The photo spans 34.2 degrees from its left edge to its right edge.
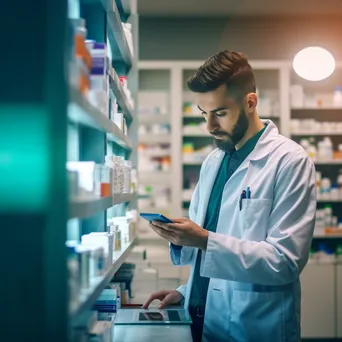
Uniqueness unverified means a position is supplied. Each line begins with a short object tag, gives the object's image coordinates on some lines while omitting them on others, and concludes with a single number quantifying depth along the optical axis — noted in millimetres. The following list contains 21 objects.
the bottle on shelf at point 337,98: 6422
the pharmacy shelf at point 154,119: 6441
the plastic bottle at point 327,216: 6352
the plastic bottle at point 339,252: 6418
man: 2213
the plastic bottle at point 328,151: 6348
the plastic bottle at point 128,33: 3153
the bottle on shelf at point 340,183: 6376
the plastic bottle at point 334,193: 6340
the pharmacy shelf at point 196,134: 6332
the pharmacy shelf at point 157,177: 6481
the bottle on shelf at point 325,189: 6328
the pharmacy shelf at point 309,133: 6363
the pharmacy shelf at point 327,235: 6312
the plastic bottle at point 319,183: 6348
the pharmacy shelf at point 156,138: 6426
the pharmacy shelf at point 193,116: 6383
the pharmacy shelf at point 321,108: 6432
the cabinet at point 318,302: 6082
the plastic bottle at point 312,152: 6305
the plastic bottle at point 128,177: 2687
